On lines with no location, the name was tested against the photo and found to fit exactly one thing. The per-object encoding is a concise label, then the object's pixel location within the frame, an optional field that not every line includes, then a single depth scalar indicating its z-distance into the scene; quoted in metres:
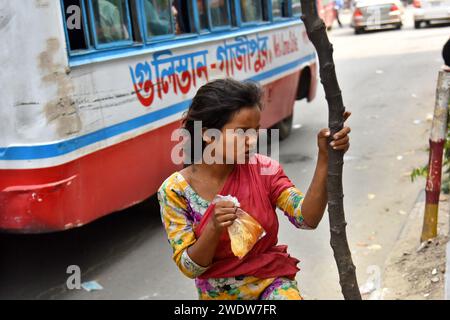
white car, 15.02
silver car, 16.80
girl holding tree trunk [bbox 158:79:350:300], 2.01
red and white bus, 4.02
